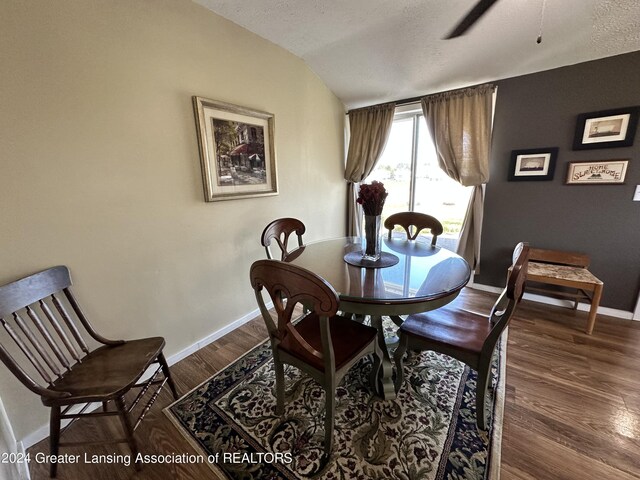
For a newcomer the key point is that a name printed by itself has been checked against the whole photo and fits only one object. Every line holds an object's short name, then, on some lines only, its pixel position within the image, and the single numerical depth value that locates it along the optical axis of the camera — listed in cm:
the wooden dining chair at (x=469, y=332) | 120
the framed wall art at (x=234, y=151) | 193
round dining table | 126
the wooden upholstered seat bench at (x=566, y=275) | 218
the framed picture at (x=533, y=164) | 254
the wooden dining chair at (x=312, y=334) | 99
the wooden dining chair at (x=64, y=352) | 114
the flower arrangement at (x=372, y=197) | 163
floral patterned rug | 122
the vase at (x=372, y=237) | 174
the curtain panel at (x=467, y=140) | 271
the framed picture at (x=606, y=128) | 219
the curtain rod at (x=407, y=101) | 305
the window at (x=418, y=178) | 319
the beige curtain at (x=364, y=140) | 331
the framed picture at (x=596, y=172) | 229
